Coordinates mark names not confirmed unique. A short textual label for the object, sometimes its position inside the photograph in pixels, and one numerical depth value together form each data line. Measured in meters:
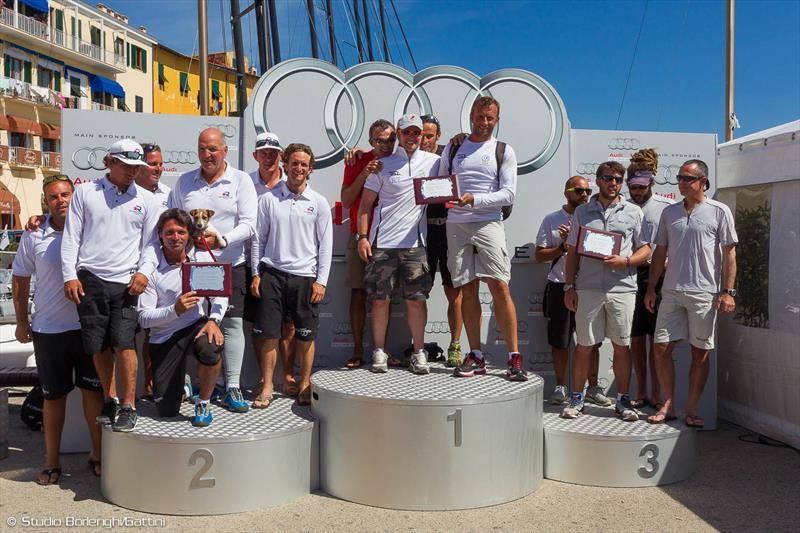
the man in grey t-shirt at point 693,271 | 5.02
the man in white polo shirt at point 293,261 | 4.82
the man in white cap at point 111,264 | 4.23
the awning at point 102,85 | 38.03
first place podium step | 4.14
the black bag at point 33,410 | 5.97
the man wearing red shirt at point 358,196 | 5.07
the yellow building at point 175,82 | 43.12
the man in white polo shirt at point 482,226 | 4.88
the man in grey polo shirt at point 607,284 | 4.93
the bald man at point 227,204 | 4.64
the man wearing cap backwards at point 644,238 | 5.42
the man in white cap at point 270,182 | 5.07
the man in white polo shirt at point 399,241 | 4.98
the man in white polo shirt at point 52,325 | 4.39
